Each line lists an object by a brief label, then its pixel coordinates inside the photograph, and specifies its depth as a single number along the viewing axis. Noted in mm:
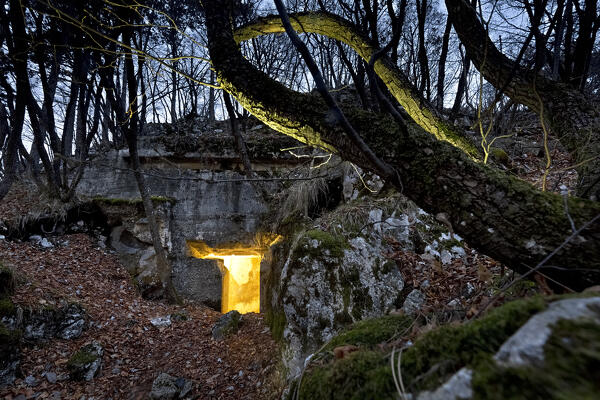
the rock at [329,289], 2969
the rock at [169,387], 2885
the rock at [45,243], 5457
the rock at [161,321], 4354
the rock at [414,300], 2842
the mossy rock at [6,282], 3377
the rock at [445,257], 3260
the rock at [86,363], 3115
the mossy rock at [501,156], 5120
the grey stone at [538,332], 562
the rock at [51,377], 2992
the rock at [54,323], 3348
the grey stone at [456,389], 582
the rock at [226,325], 4109
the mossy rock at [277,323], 3298
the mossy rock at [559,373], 487
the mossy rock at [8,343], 2850
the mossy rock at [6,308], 3152
